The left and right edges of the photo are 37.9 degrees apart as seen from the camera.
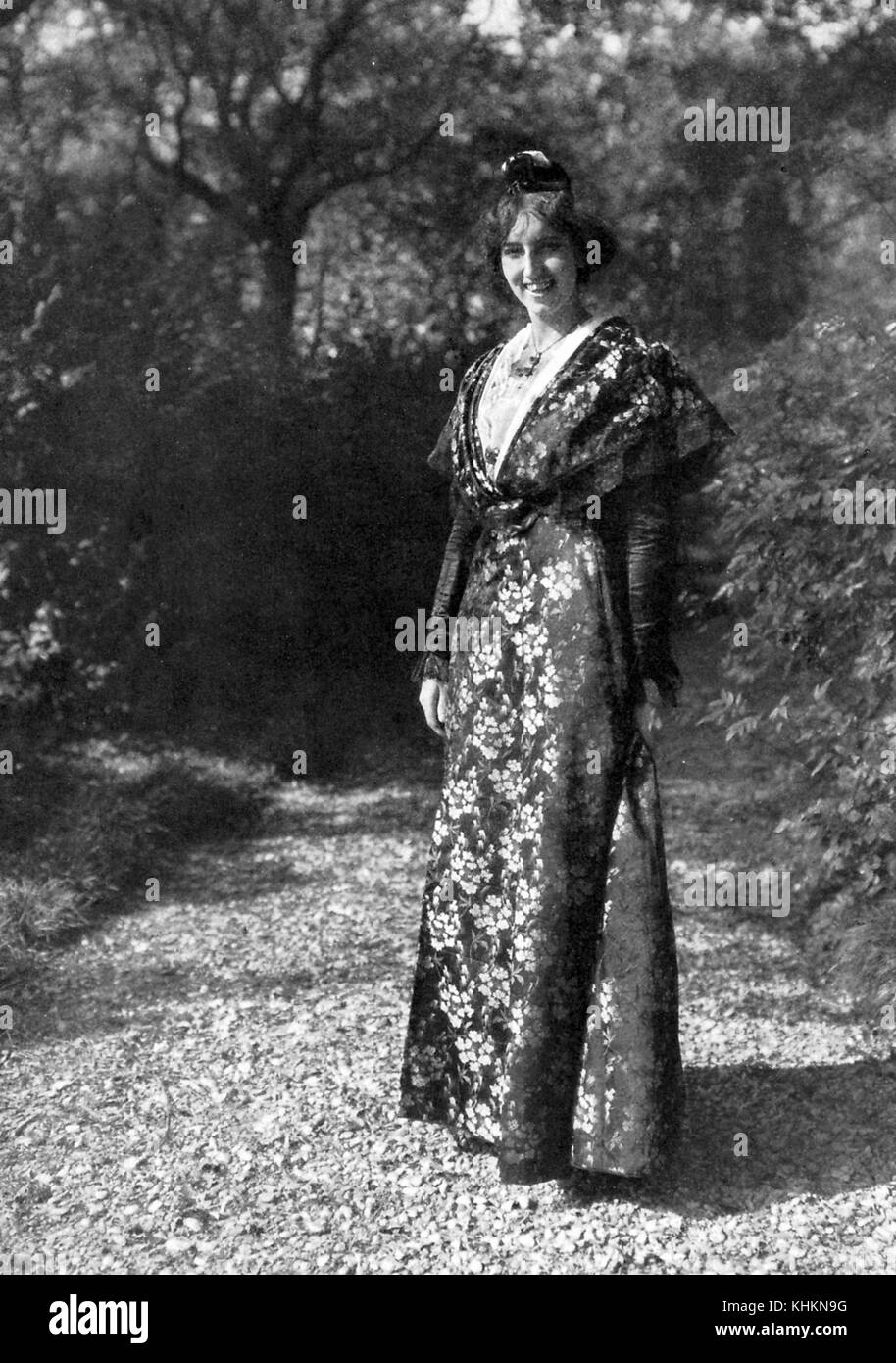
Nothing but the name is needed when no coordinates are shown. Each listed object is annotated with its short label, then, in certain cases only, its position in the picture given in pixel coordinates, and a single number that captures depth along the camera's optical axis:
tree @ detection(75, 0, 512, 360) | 6.61
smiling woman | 2.73
